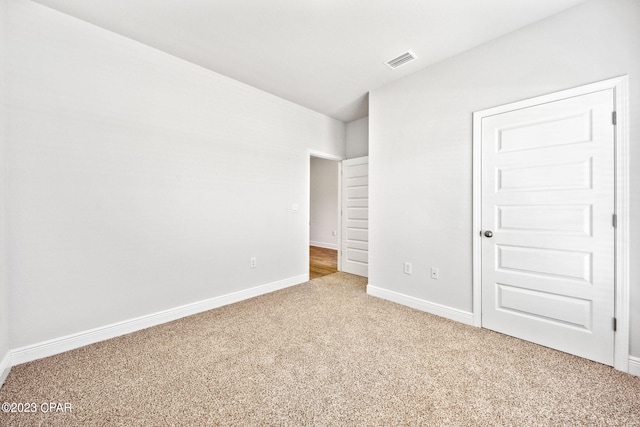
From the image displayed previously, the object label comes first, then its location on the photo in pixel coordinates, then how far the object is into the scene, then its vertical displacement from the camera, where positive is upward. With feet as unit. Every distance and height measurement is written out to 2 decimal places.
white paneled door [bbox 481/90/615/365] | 6.07 -0.38
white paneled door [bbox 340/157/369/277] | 13.62 -0.32
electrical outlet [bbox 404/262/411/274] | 9.72 -2.20
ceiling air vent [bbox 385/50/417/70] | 8.30 +5.13
